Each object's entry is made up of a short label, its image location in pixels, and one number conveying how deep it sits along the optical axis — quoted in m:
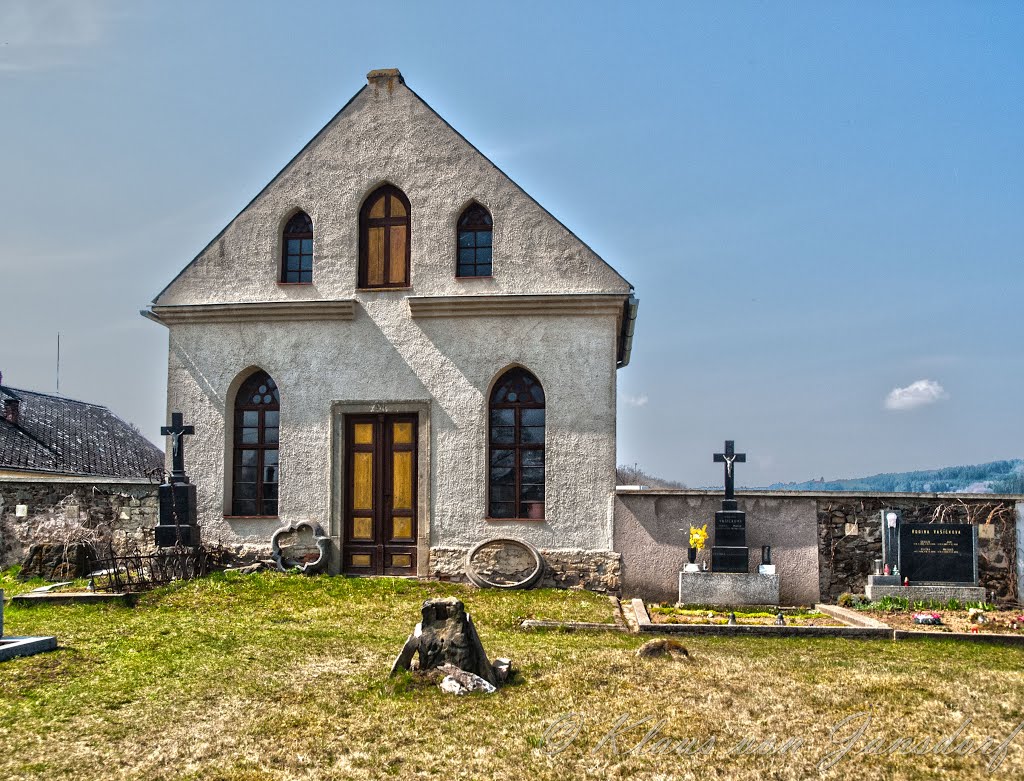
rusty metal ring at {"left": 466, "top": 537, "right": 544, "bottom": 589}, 15.11
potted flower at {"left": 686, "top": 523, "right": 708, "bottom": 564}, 14.73
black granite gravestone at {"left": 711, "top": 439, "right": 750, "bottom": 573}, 14.62
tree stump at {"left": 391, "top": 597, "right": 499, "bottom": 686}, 8.20
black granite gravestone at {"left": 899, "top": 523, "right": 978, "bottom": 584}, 14.54
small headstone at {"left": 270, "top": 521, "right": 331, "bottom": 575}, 15.83
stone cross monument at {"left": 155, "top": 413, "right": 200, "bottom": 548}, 15.95
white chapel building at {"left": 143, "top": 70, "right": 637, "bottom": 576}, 15.68
